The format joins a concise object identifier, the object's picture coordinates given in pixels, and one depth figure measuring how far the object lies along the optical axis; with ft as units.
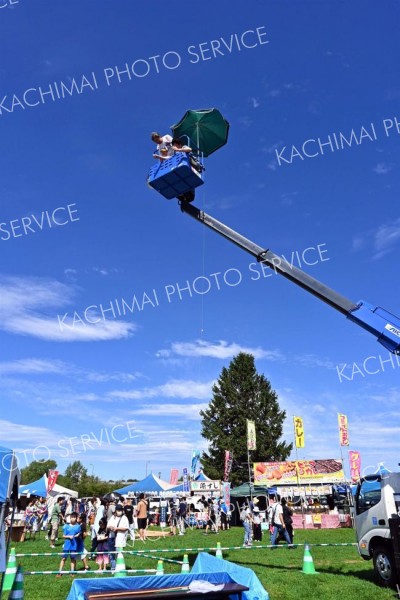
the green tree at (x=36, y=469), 348.38
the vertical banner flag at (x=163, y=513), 99.78
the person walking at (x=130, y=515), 62.94
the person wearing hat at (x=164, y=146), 31.45
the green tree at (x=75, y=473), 352.79
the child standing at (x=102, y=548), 40.34
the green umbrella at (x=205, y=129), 31.19
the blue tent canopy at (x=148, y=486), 98.02
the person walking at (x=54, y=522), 63.36
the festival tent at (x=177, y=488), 102.37
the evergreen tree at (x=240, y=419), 174.70
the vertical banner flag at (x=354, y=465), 114.83
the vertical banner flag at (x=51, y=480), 96.32
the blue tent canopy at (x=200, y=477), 130.95
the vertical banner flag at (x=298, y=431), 122.42
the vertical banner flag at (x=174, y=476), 130.00
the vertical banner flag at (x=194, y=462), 132.16
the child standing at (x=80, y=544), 39.75
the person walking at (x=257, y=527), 65.94
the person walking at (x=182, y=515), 80.28
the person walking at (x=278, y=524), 52.70
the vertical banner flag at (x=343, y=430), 118.52
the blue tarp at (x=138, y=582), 18.71
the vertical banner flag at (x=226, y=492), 96.08
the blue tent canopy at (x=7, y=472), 29.13
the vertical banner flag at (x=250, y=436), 129.09
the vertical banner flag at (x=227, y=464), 131.77
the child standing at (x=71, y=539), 38.86
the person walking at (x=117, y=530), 39.22
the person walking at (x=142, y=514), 62.51
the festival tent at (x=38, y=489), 94.32
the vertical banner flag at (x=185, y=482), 112.57
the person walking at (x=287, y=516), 53.31
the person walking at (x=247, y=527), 61.72
